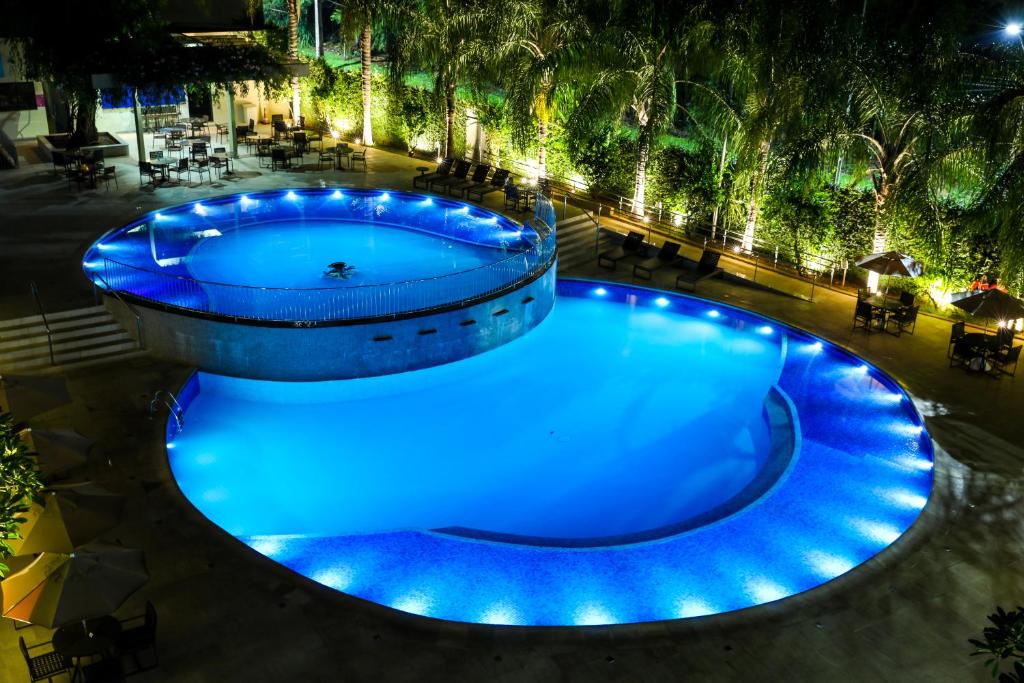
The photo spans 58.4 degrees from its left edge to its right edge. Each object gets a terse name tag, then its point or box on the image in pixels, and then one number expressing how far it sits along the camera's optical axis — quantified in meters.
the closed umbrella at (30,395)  14.14
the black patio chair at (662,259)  25.08
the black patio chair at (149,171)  27.62
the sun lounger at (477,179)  28.25
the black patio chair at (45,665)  10.20
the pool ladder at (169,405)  16.55
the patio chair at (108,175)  27.44
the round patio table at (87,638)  10.27
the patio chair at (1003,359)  19.56
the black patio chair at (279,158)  30.02
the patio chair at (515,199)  26.80
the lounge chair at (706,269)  24.75
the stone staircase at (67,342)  17.67
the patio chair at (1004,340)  19.59
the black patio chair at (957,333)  20.12
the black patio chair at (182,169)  28.04
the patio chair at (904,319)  21.58
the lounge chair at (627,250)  25.73
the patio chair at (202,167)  28.33
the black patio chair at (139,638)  10.45
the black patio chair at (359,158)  31.22
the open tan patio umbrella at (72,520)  11.66
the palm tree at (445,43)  27.75
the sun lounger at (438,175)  28.72
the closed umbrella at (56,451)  13.03
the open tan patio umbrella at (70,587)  9.97
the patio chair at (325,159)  31.48
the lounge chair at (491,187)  28.05
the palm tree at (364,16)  31.05
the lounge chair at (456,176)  28.56
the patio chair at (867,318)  21.70
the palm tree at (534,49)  26.22
